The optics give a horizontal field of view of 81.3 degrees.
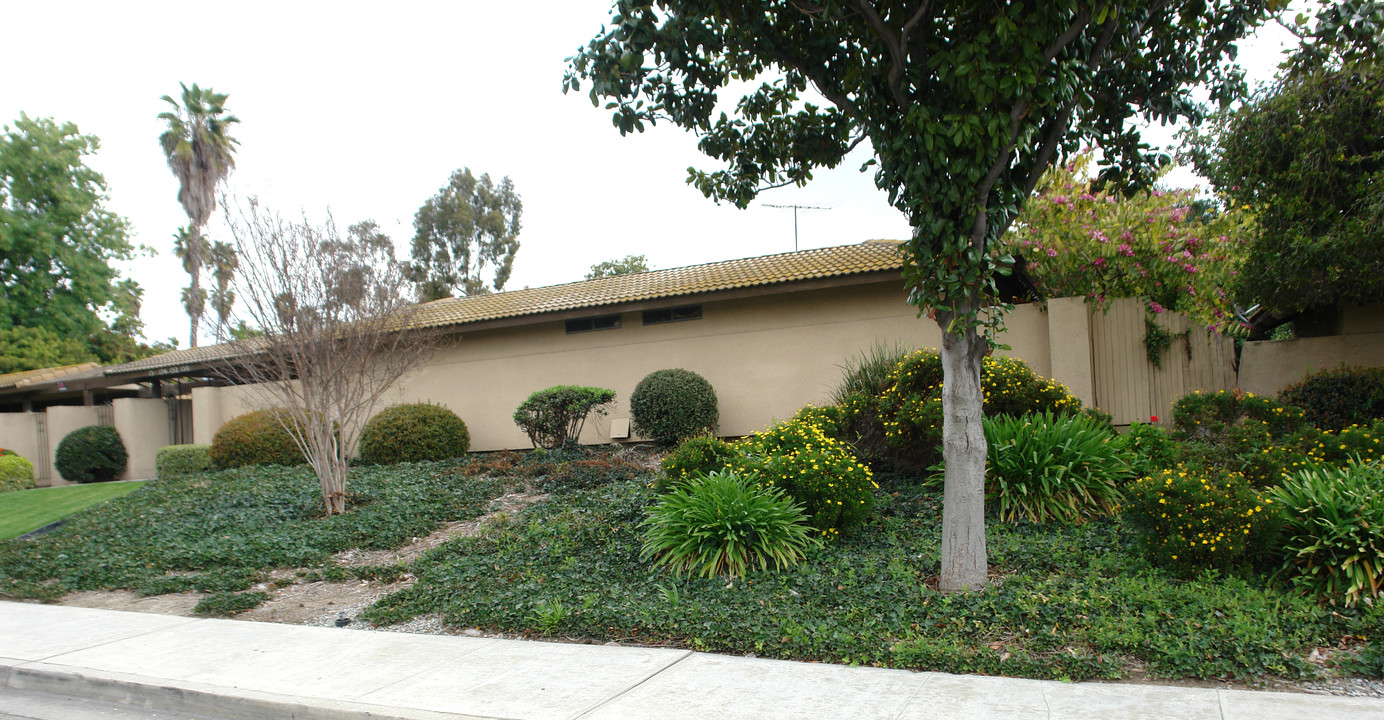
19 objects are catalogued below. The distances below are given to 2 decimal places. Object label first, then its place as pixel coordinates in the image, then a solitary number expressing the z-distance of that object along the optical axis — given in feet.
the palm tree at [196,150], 103.91
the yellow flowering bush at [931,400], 30.53
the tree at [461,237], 130.00
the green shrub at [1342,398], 35.78
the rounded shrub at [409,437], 50.26
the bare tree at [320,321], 34.50
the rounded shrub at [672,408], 46.52
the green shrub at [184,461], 57.57
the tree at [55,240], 104.01
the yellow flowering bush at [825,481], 24.79
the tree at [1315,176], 32.37
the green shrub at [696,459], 28.58
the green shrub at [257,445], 54.70
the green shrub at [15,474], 62.44
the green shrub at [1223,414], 29.73
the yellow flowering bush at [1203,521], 19.08
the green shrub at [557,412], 47.88
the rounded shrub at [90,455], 66.95
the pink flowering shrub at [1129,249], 43.29
